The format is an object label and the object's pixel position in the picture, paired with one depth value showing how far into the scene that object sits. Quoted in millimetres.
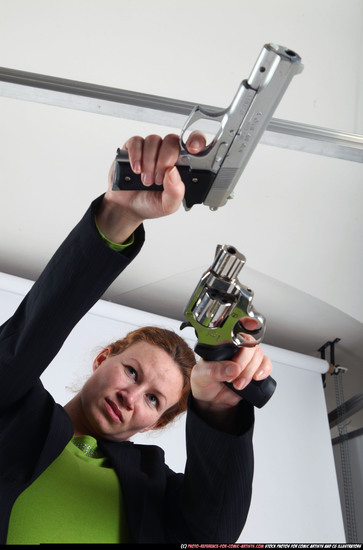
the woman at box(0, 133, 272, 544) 604
